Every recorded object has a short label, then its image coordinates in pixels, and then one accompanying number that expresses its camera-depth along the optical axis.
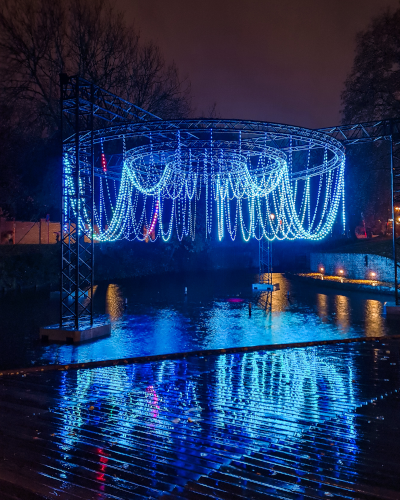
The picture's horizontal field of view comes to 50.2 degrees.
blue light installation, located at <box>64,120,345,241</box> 10.44
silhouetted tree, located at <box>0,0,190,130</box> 23.25
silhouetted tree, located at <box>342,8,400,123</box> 20.75
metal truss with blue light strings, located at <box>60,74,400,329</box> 9.36
